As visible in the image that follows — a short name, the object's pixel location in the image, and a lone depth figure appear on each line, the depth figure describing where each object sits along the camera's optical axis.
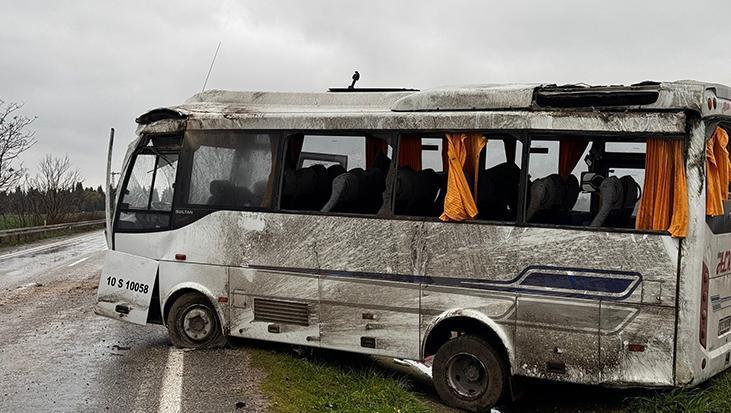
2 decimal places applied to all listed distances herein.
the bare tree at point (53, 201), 43.56
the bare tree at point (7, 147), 35.03
